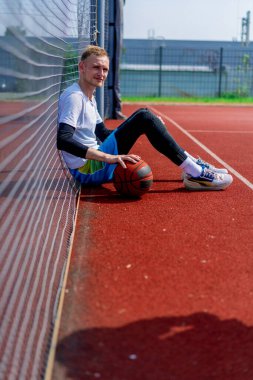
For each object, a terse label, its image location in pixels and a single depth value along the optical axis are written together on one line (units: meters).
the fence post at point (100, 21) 8.22
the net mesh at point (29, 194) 2.81
